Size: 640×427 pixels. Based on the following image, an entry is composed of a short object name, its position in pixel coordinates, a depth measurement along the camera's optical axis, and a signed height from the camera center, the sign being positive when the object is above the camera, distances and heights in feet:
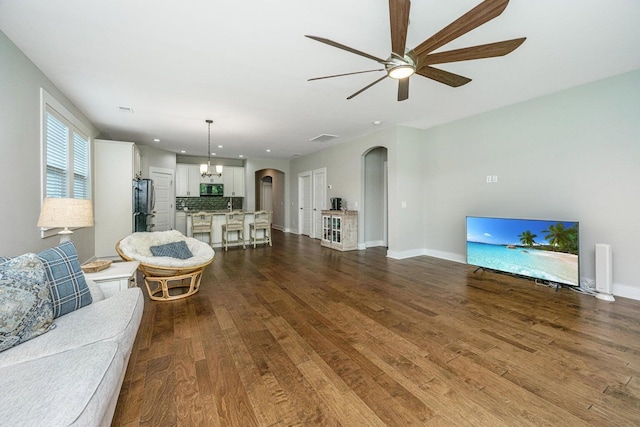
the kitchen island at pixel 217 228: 21.22 -1.27
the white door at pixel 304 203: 28.02 +1.07
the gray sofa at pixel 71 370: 2.94 -2.23
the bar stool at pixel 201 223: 19.99 -0.79
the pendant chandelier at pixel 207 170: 18.33 +3.13
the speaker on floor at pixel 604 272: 10.11 -2.36
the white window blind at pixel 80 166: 13.15 +2.50
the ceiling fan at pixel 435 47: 5.40 +4.24
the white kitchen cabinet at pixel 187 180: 27.53 +3.54
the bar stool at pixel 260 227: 22.06 -1.22
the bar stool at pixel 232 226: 21.02 -1.08
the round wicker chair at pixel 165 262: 9.52 -1.89
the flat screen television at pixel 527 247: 10.74 -1.62
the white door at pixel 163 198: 23.81 +1.40
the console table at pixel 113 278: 7.45 -1.91
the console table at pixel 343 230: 20.31 -1.39
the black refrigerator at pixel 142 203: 17.86 +0.75
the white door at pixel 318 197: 25.01 +1.58
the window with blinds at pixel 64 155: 10.21 +2.67
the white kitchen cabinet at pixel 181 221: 27.52 -0.88
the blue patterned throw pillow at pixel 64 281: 5.34 -1.47
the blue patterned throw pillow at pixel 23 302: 4.25 -1.56
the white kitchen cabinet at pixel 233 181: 29.73 +3.72
